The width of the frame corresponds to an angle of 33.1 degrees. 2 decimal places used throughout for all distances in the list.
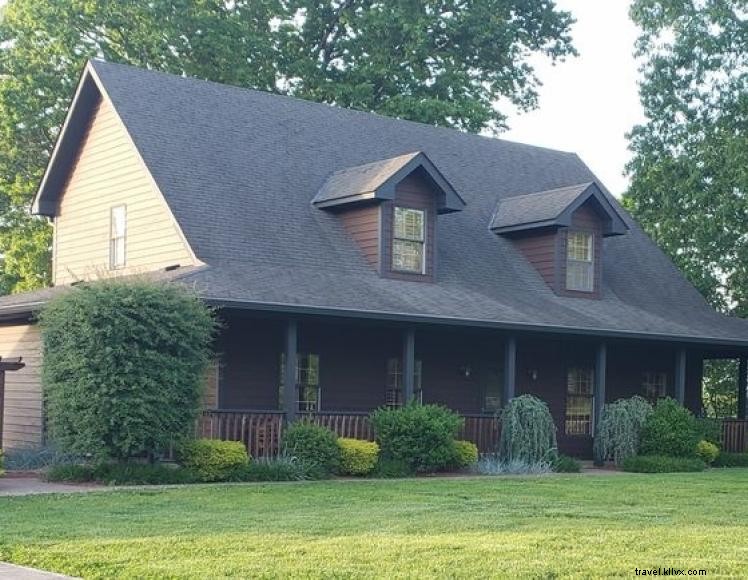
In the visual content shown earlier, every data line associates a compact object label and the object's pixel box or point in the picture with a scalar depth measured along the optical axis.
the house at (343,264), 21.77
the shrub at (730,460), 26.22
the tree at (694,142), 32.94
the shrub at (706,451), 24.97
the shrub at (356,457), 20.16
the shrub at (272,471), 18.95
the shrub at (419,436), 21.00
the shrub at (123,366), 17.91
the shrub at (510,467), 21.73
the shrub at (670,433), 24.14
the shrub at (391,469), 20.47
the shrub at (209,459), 18.66
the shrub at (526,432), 22.89
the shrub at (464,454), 21.53
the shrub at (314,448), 19.89
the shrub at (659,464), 23.20
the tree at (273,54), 35.78
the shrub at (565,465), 22.94
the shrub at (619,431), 24.30
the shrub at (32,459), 20.45
